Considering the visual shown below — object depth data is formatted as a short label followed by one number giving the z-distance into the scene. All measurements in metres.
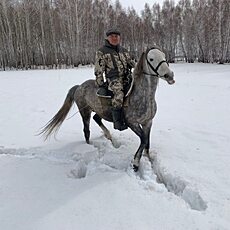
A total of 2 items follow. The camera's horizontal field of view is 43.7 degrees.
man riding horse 3.75
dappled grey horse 3.31
